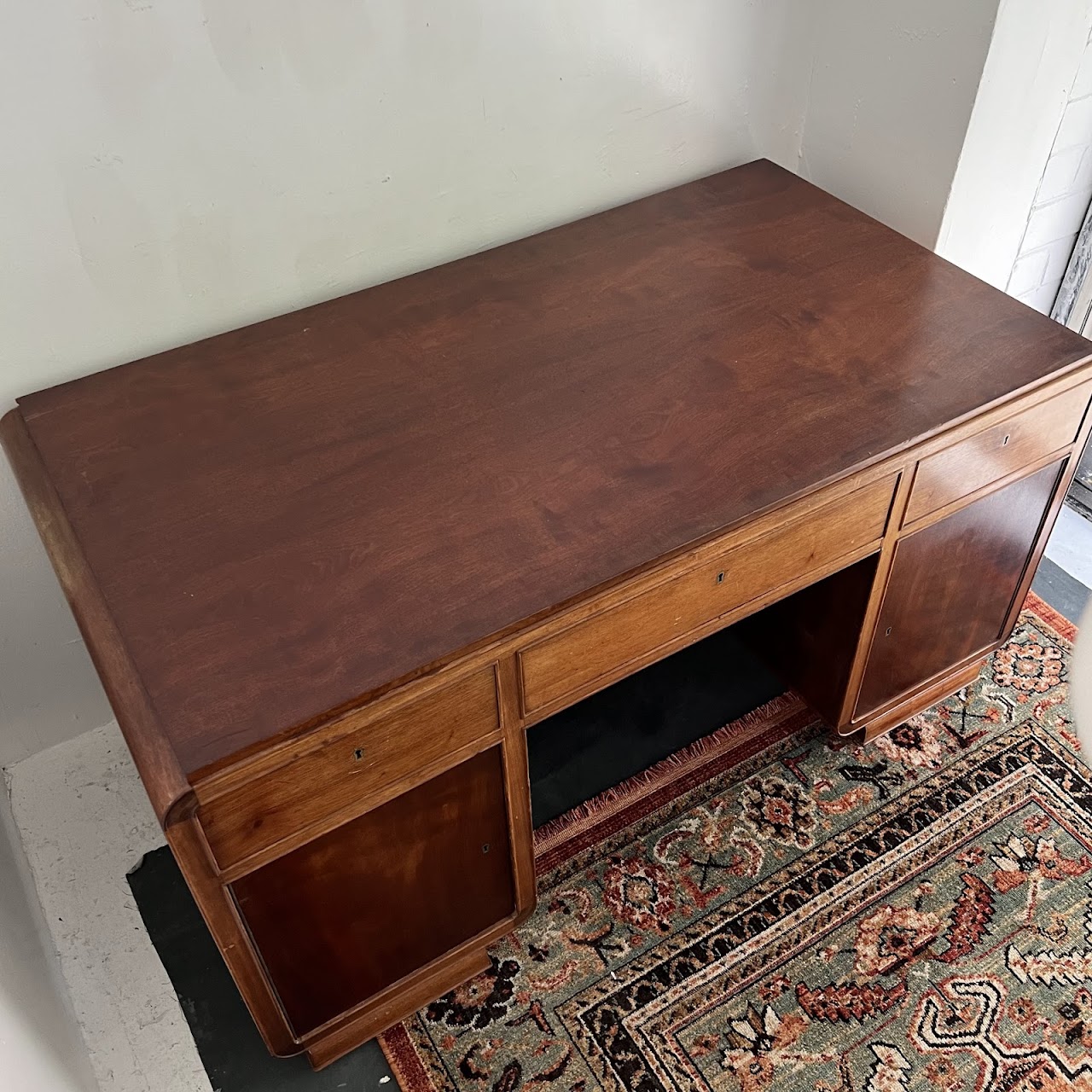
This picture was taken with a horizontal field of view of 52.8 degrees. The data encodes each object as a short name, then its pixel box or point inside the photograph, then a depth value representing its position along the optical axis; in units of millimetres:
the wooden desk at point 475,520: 1061
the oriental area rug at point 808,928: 1404
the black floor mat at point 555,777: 1414
